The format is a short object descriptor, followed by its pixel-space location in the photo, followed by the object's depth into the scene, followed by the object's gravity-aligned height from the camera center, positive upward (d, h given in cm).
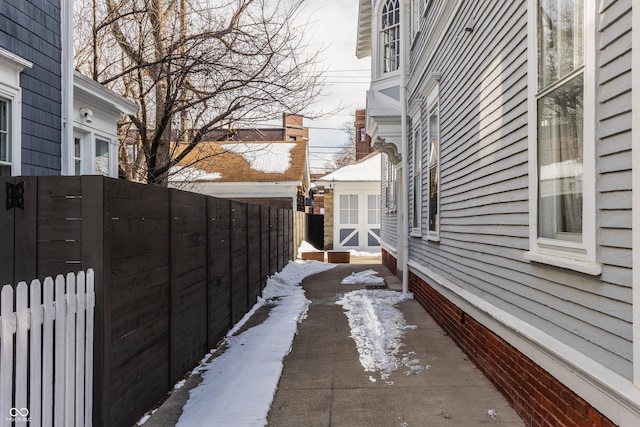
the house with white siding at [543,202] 269 +9
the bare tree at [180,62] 1185 +346
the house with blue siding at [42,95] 663 +170
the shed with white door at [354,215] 2458 -2
